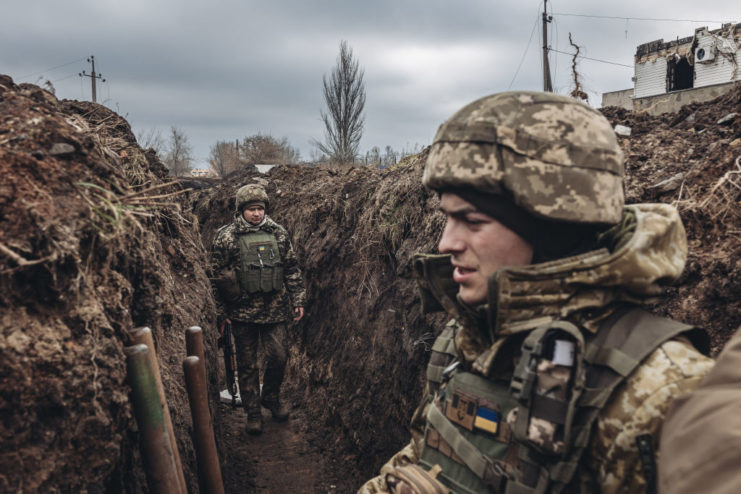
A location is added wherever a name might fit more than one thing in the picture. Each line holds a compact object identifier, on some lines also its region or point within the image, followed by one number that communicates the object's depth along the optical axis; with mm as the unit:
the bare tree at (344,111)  29062
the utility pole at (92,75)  30000
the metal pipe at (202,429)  2840
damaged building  19969
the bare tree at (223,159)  41469
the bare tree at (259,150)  33781
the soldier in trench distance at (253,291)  5816
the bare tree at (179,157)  36656
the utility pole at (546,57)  16812
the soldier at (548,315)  1207
